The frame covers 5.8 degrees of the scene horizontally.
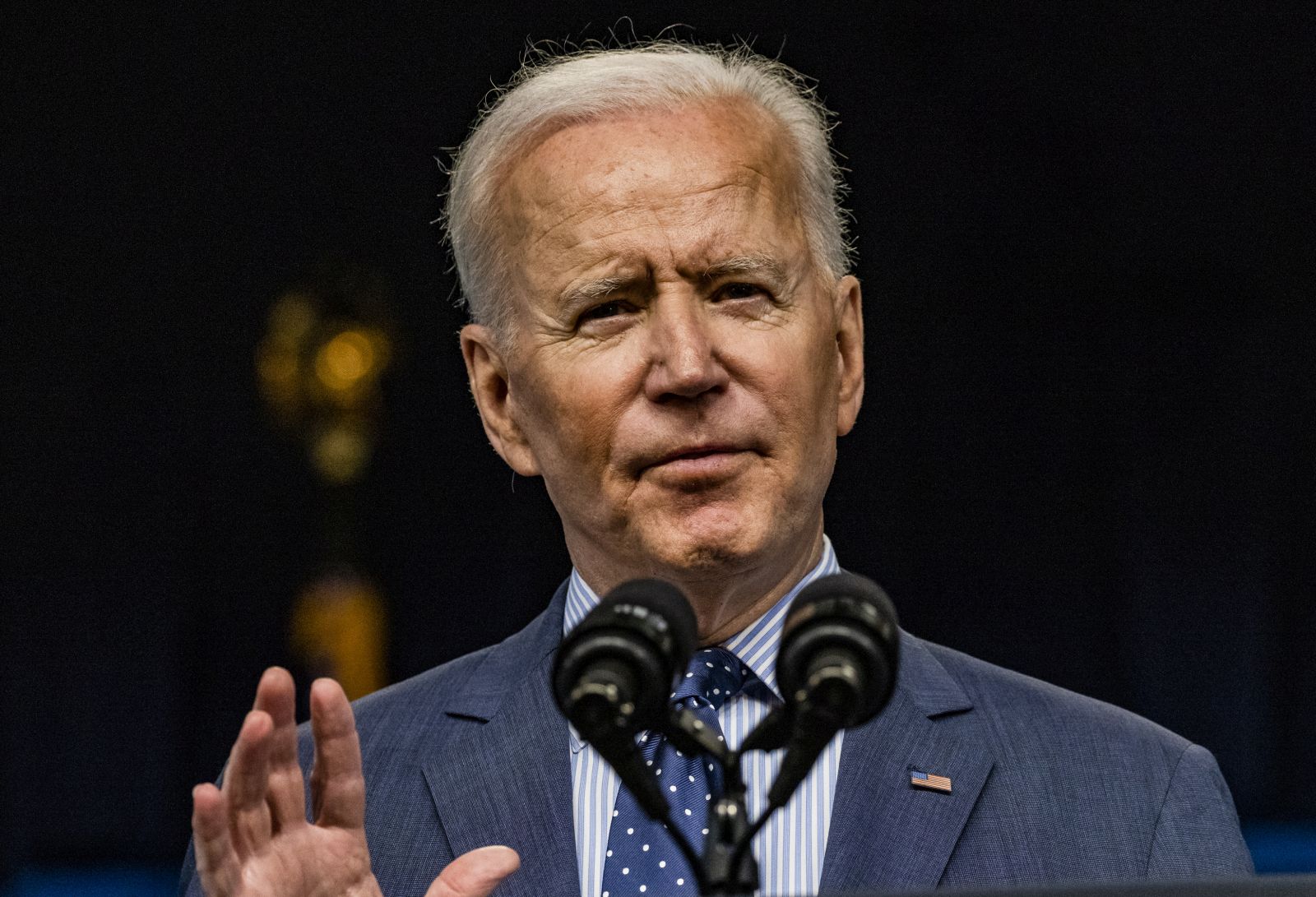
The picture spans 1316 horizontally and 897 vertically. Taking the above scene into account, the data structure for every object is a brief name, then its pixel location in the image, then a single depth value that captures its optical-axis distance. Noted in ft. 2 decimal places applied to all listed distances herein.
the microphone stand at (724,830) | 17.86
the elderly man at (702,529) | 18.79
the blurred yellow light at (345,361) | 23.95
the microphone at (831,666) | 17.87
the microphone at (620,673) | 17.86
